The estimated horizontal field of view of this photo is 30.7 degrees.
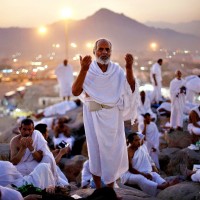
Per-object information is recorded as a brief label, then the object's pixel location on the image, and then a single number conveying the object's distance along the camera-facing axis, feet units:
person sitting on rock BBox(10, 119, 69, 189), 14.92
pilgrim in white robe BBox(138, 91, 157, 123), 31.62
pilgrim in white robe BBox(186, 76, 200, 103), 38.60
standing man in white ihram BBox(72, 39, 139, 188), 13.21
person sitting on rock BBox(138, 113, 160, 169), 25.46
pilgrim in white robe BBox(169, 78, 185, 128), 30.94
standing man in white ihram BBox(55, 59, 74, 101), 44.62
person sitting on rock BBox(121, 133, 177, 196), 17.10
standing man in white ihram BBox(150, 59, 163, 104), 41.22
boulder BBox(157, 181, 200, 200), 14.40
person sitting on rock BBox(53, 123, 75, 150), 29.09
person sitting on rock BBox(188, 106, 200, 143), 26.91
